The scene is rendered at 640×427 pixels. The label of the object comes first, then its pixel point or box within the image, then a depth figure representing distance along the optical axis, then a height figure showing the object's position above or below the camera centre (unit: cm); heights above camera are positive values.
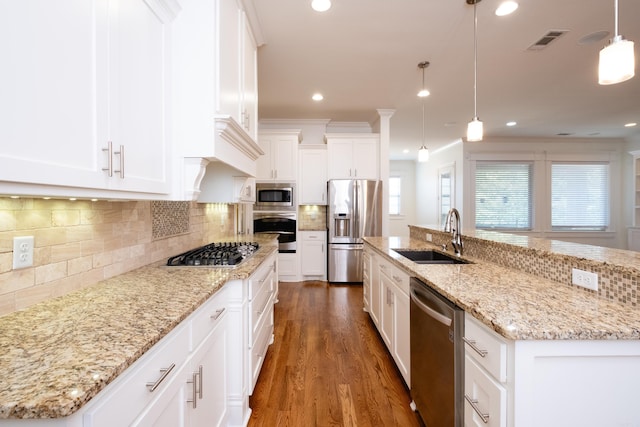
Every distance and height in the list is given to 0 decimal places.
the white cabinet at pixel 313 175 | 521 +63
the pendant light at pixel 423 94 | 344 +164
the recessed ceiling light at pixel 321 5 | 235 +163
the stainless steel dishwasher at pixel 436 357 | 128 -70
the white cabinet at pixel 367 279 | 326 -75
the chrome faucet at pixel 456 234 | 238 -18
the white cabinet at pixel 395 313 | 196 -75
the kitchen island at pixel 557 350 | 98 -46
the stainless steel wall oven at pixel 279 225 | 495 -22
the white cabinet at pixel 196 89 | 163 +66
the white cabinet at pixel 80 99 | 75 +36
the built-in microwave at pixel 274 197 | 498 +24
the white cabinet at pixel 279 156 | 502 +92
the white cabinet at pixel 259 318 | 185 -76
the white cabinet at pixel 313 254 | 514 -72
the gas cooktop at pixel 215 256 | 186 -30
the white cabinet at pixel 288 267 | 507 -93
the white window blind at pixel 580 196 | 698 +36
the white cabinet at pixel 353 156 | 518 +95
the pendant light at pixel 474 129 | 239 +66
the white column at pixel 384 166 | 505 +76
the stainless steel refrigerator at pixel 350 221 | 496 -16
